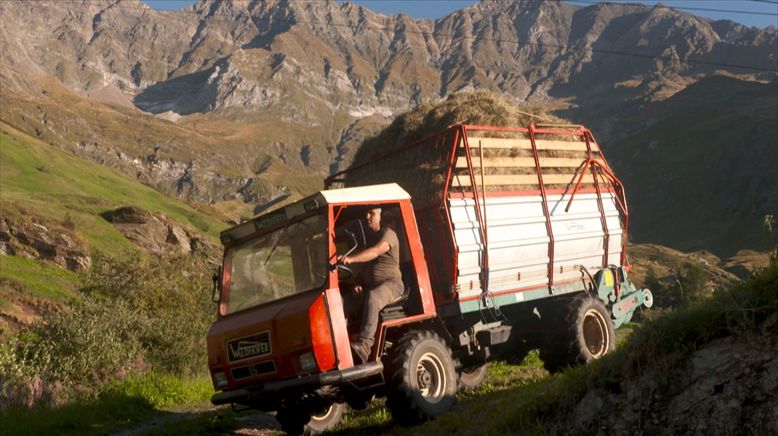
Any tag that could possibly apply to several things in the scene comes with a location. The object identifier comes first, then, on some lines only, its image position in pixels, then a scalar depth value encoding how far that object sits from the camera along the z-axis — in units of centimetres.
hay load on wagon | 969
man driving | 796
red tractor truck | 771
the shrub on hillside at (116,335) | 1359
